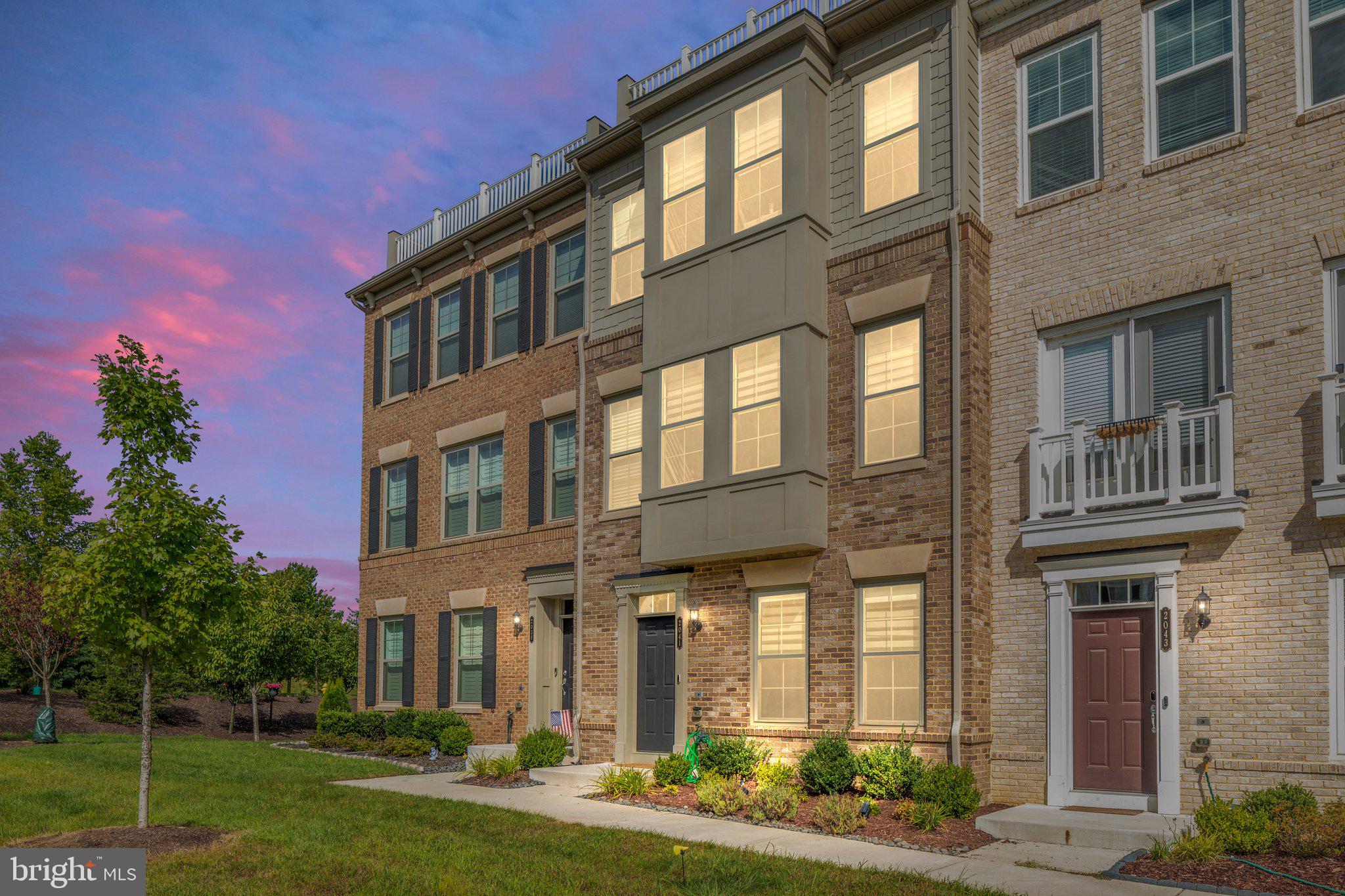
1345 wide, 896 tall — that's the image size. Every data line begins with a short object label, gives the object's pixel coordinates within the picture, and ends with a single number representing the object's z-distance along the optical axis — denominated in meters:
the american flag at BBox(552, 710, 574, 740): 19.23
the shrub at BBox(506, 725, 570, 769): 17.47
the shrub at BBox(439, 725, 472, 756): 20.58
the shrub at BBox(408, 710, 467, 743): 21.33
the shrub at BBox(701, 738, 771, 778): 14.87
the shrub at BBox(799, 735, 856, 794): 13.61
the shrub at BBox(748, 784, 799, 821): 12.80
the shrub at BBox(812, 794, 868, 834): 12.12
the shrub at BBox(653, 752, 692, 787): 15.15
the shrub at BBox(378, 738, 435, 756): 20.95
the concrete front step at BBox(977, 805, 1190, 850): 10.90
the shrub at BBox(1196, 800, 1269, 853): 9.99
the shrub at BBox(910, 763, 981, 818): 12.46
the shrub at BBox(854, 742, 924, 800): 13.06
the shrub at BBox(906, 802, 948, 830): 11.98
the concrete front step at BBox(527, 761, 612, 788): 16.36
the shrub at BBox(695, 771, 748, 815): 13.37
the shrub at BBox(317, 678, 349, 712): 25.97
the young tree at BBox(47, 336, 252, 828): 11.05
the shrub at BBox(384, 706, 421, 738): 22.19
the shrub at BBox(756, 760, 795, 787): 14.07
